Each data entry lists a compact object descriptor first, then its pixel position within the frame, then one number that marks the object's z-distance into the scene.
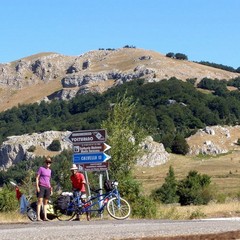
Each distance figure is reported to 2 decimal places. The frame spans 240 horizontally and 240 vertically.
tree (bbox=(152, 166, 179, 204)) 62.12
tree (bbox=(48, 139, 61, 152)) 130.88
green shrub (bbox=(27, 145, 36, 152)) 133.36
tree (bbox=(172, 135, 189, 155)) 129.26
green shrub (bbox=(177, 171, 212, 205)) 57.53
